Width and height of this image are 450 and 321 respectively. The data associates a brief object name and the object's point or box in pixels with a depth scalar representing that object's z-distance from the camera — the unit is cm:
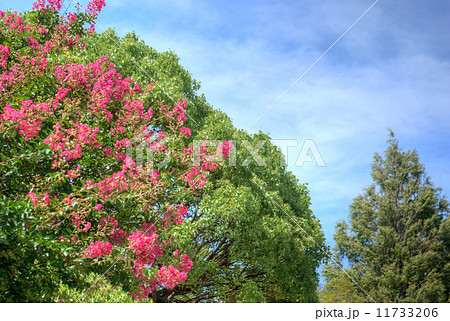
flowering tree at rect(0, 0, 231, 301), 544
